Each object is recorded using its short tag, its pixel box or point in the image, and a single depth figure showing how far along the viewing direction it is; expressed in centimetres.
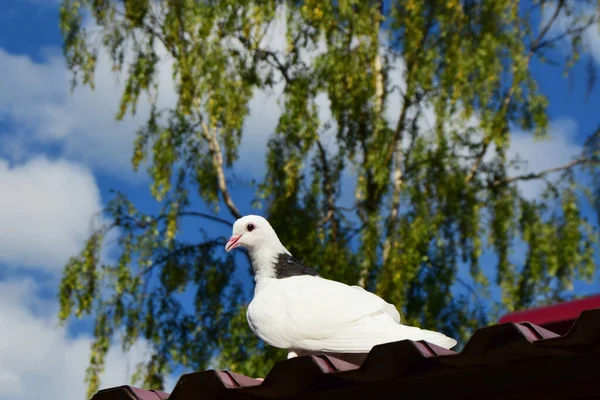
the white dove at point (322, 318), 361
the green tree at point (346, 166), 1371
